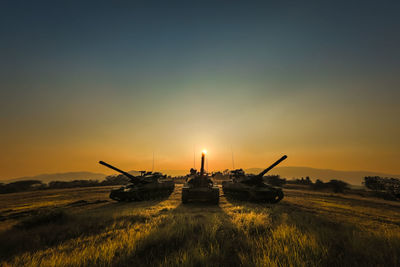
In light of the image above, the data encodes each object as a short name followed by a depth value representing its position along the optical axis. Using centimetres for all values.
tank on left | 1127
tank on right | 1006
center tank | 959
